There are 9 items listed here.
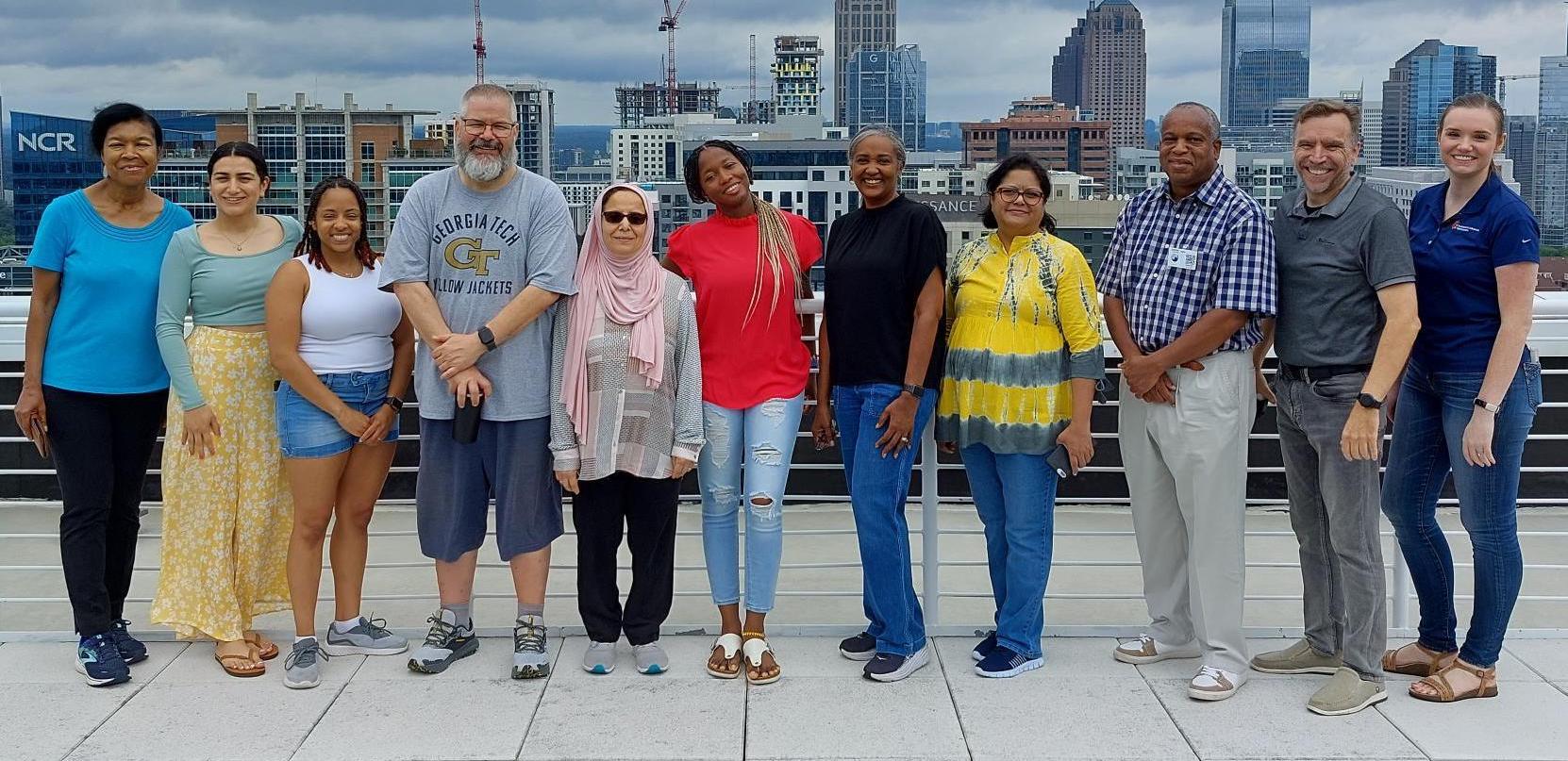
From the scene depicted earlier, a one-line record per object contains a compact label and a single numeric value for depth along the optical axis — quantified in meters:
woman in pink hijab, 3.23
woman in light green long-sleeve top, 3.33
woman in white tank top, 3.29
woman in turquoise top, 3.36
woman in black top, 3.22
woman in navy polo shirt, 2.98
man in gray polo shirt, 2.98
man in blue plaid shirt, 3.13
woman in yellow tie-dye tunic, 3.22
